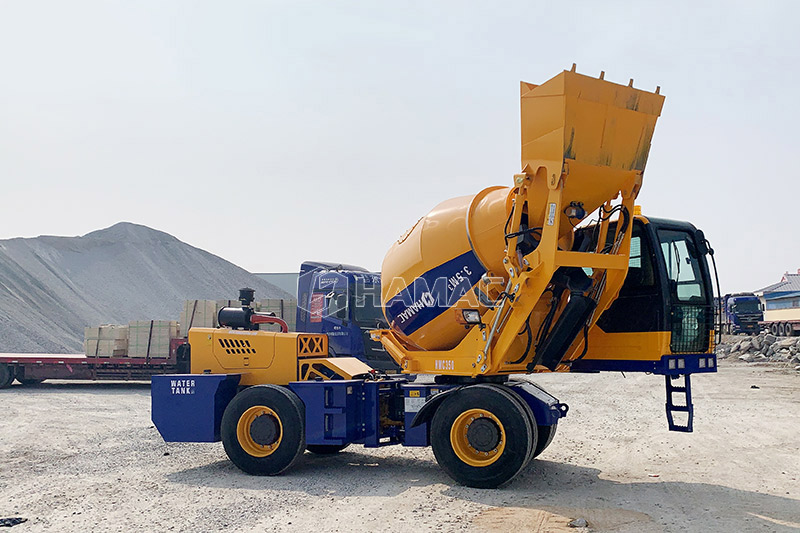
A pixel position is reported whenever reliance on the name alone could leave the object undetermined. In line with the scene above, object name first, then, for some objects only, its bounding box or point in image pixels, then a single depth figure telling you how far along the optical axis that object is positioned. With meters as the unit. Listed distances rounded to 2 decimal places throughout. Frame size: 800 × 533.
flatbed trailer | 20.19
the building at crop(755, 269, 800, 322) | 41.06
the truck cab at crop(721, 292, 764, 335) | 46.78
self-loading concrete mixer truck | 8.01
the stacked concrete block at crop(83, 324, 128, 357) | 20.36
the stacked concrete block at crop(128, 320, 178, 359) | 20.27
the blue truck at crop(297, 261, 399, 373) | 18.47
